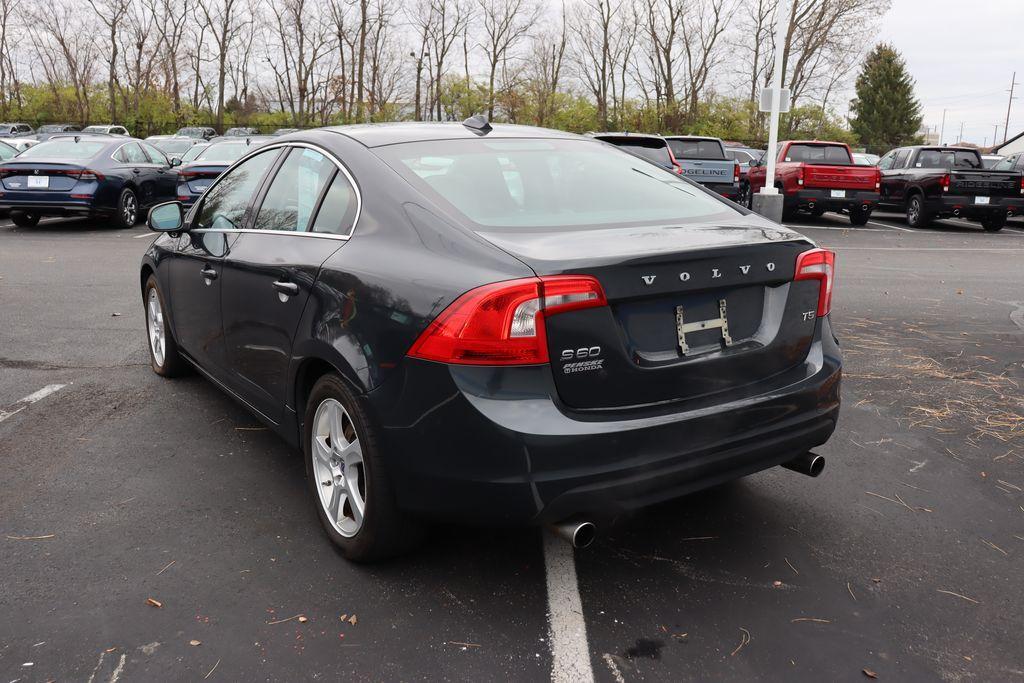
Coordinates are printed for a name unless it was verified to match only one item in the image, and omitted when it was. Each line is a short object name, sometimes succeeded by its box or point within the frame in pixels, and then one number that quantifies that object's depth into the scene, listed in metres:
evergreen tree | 61.41
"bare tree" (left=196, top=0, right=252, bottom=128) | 51.72
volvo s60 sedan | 2.58
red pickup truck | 17.59
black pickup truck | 17.39
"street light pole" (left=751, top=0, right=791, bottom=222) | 15.72
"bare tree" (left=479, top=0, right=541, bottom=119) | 51.12
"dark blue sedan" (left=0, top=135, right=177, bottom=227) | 13.96
